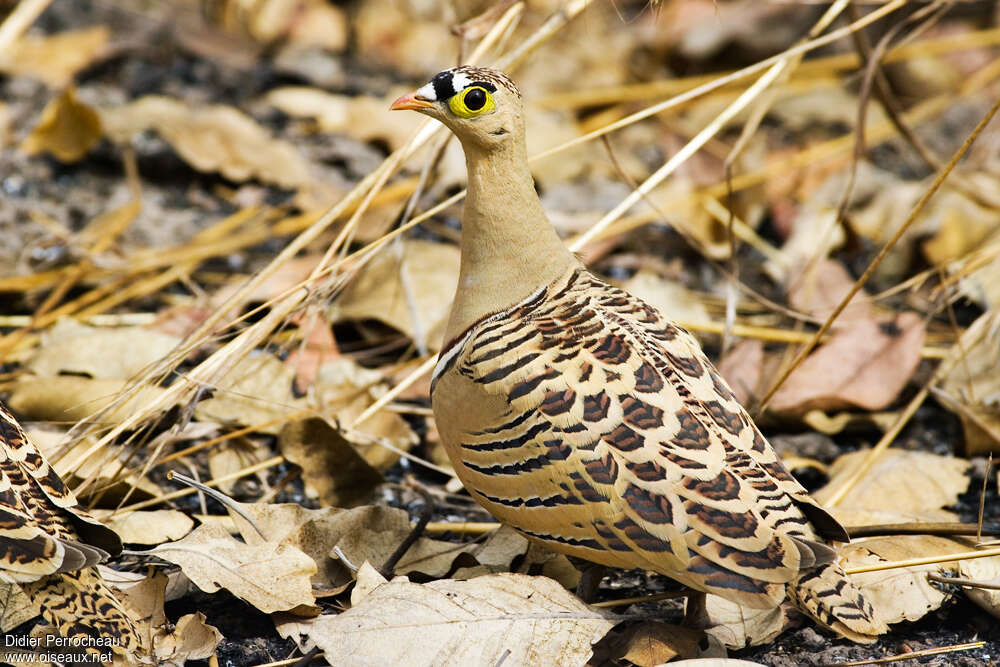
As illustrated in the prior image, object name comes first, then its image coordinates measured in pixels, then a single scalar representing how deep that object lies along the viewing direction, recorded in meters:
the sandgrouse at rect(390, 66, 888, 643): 4.93
